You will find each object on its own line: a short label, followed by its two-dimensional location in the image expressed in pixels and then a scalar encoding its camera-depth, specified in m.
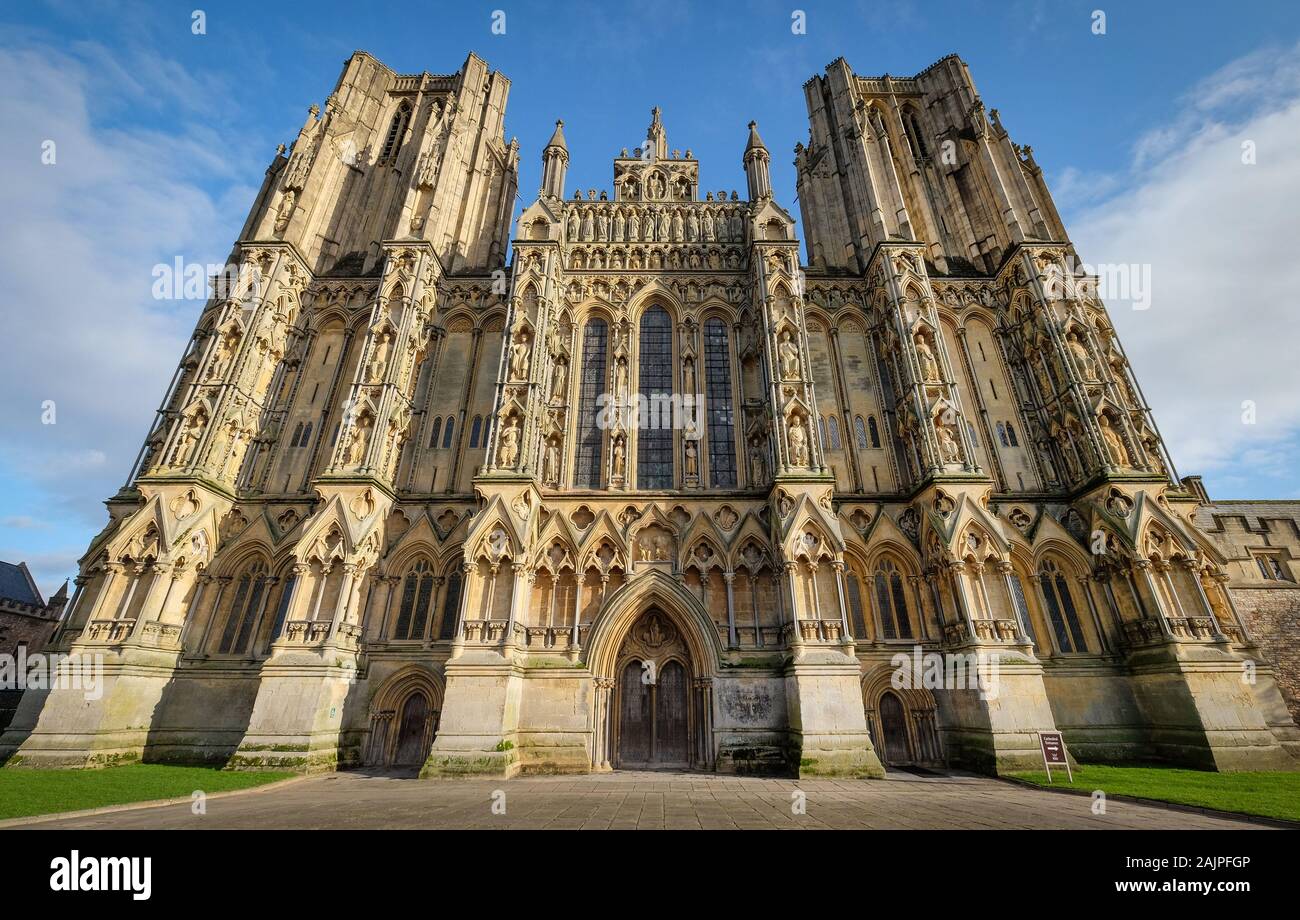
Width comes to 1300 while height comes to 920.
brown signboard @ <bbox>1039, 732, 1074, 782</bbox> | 11.28
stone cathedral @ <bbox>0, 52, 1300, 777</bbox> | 14.38
